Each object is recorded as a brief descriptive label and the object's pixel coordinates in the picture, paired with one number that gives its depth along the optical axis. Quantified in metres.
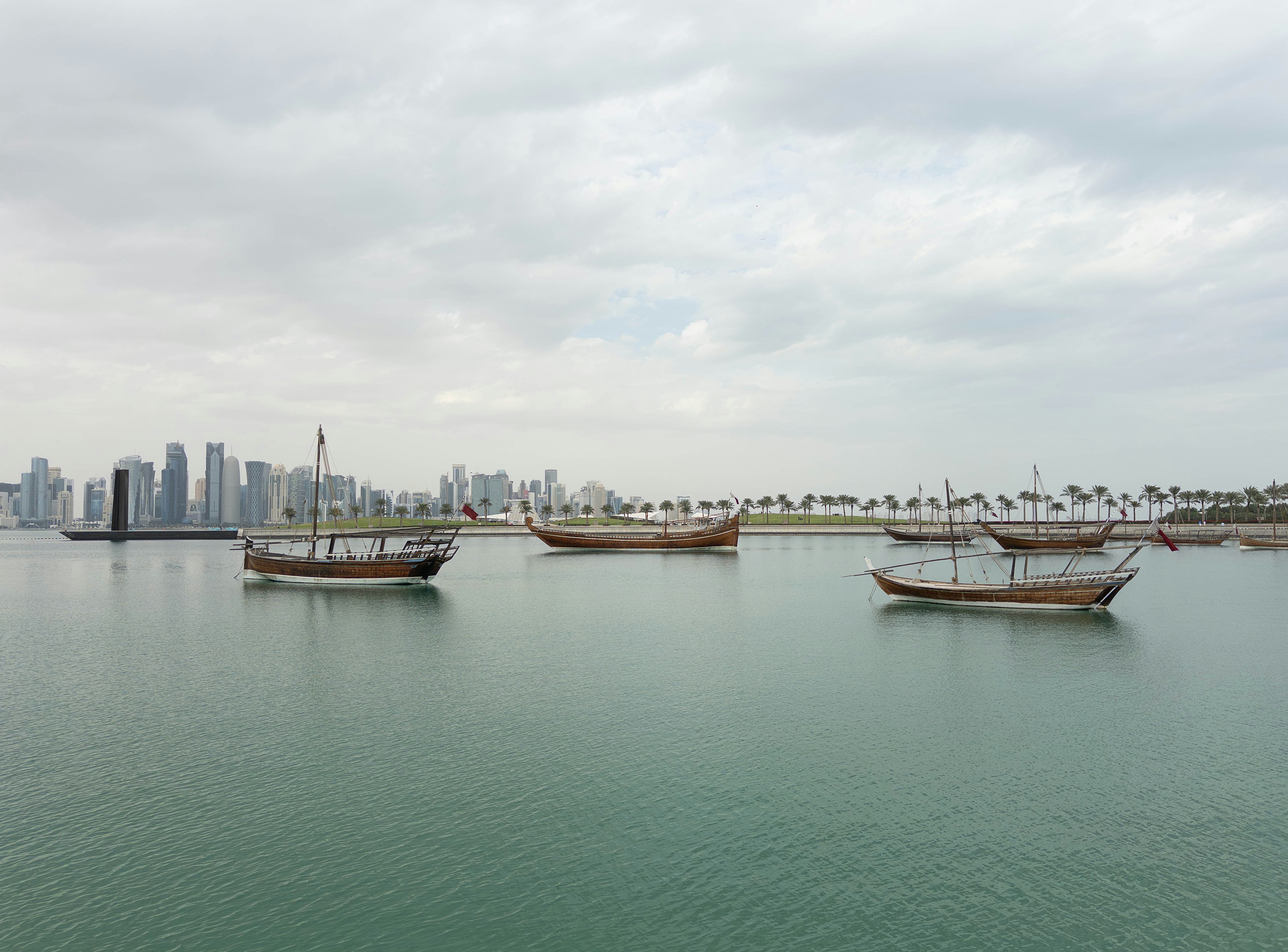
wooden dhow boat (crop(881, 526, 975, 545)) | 164.62
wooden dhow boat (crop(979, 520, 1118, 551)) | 124.75
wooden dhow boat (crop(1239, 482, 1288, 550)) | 140.38
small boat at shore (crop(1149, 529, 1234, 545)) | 165.75
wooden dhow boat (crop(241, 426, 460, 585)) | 74.75
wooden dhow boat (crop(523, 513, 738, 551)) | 144.38
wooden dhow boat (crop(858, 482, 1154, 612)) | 53.91
